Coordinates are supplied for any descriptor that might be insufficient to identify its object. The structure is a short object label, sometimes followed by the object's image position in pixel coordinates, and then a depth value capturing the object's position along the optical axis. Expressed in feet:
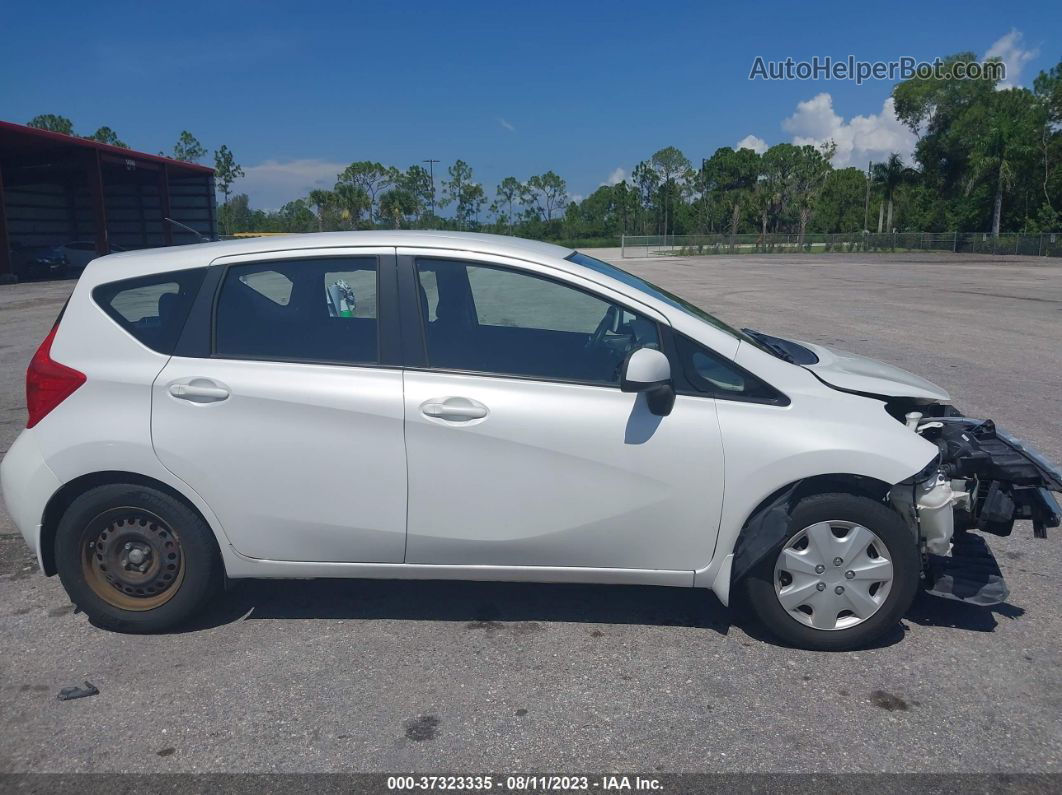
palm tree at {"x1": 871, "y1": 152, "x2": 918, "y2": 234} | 244.63
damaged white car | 11.78
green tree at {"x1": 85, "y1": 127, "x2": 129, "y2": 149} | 315.08
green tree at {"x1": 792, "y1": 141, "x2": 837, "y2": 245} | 256.52
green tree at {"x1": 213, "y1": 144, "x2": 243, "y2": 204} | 287.48
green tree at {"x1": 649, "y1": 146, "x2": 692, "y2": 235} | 330.34
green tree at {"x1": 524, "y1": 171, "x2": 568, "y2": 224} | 328.45
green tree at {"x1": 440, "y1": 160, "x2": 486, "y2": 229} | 271.08
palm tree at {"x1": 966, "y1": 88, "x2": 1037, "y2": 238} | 199.82
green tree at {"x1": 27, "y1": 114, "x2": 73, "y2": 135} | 322.14
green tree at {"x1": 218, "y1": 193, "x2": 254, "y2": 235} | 224.53
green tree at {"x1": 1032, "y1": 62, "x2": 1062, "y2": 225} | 193.34
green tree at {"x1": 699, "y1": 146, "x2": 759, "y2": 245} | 278.67
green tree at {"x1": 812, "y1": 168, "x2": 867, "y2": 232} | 320.29
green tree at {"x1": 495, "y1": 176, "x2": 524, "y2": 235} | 323.37
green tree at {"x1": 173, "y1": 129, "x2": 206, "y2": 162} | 287.69
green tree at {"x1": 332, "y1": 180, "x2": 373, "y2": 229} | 216.13
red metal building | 112.57
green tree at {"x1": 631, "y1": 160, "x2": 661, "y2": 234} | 333.70
